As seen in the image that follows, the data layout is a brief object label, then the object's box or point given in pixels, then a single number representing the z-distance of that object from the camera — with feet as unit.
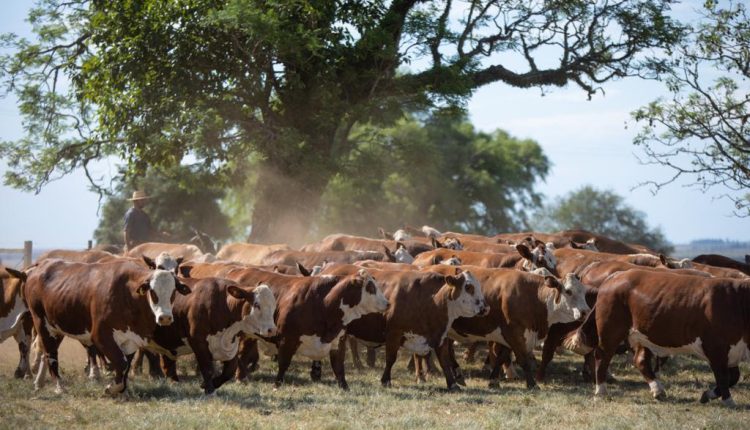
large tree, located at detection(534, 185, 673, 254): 257.34
